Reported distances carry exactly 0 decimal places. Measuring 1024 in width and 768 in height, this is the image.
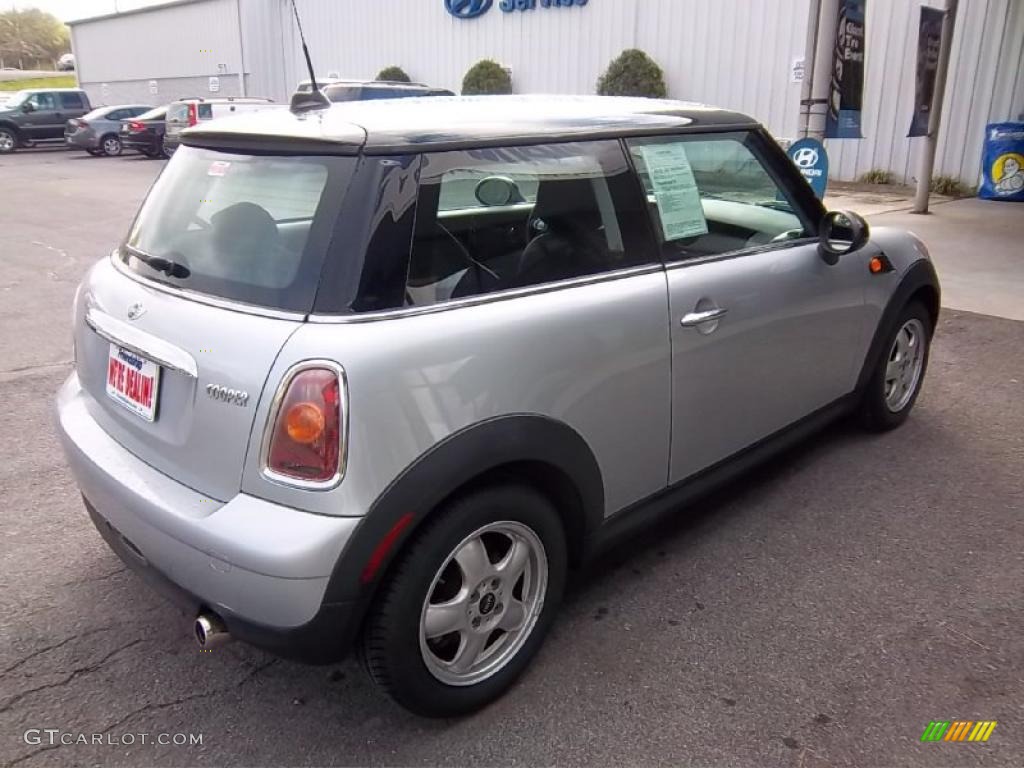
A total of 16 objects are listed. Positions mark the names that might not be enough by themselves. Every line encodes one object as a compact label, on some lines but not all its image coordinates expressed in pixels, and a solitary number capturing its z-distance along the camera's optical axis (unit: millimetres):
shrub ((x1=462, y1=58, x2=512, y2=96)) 19766
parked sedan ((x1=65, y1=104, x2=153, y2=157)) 23438
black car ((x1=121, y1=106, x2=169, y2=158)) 22000
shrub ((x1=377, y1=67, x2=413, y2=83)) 22875
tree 94250
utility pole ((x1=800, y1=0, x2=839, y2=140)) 7445
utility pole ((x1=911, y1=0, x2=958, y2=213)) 10695
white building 12711
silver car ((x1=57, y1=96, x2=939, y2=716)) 1943
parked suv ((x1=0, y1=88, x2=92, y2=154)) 25312
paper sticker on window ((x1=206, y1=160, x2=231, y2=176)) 2428
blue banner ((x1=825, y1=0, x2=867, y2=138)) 7457
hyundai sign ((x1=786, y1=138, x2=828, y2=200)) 7133
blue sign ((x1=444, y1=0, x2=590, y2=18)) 18784
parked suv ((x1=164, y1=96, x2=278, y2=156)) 18766
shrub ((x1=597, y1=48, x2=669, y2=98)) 16438
